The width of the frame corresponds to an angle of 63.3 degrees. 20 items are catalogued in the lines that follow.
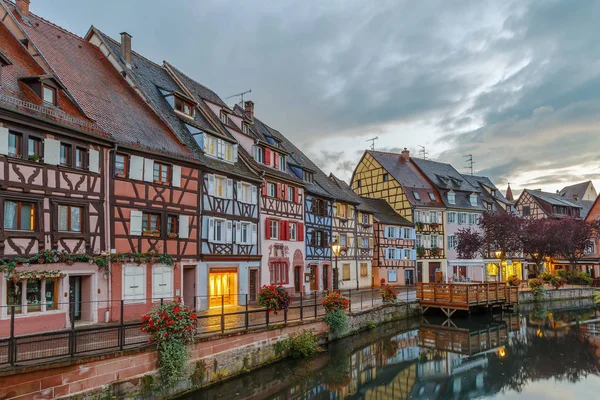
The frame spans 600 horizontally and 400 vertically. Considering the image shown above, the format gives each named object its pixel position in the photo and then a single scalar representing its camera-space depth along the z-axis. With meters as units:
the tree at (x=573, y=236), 46.59
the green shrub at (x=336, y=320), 21.06
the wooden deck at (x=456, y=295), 29.66
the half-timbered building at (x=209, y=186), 22.36
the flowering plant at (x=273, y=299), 18.23
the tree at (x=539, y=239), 45.94
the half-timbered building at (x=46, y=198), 14.68
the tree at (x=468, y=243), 47.16
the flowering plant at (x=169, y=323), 13.12
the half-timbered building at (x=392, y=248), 43.81
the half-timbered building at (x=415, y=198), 47.38
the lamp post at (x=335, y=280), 35.17
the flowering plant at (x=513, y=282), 36.22
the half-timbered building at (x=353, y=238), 37.62
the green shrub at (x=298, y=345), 18.46
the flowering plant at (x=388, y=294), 28.25
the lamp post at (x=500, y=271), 51.58
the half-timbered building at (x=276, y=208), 28.09
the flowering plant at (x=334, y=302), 21.12
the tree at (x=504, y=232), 45.66
